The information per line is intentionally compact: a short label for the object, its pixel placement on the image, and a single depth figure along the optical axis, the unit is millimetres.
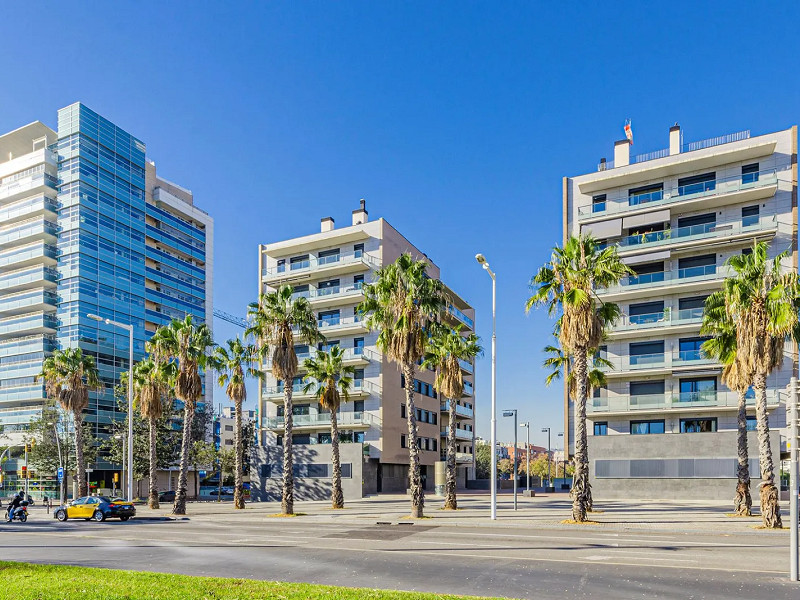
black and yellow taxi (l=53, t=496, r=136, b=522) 35469
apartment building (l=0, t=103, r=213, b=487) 84250
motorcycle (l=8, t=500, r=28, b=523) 37594
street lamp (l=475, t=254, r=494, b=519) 29939
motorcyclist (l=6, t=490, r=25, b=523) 37797
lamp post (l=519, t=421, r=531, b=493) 53078
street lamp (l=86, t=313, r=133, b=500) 38969
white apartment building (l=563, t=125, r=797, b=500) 43031
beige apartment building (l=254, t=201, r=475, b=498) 57281
